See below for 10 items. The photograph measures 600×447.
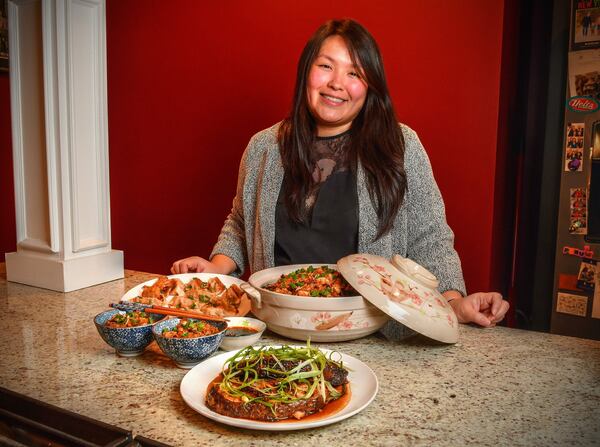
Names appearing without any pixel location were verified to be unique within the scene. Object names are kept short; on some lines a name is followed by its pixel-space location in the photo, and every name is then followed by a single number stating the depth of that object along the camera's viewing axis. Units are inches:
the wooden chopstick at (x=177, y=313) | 45.1
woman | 66.8
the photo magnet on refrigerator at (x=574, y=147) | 98.7
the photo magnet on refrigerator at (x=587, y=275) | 99.5
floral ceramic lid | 43.6
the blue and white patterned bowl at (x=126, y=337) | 43.5
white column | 70.0
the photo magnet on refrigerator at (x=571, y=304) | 101.3
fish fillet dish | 33.7
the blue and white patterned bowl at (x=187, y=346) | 40.7
